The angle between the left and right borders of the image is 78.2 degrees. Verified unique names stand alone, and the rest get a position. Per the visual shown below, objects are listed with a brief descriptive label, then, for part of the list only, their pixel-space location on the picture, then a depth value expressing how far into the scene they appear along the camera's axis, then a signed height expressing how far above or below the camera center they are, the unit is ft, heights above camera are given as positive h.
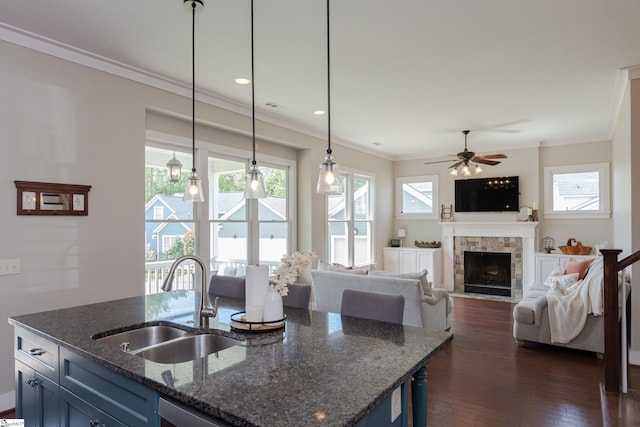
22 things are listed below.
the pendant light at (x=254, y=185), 8.66 +0.73
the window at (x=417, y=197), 27.35 +1.44
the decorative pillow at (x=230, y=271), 15.96 -2.18
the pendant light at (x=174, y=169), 12.50 +1.56
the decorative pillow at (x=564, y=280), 16.39 -2.72
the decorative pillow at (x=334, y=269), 15.38 -2.09
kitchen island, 4.09 -1.93
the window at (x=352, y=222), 23.56 -0.30
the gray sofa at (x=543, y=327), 13.35 -3.93
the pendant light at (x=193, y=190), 8.95 +0.64
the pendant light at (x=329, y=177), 7.65 +0.79
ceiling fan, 19.83 +2.94
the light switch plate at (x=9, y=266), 9.57 -1.18
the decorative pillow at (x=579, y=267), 16.96 -2.26
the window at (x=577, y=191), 21.94 +1.48
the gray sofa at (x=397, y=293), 13.66 -2.87
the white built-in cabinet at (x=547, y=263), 21.42 -2.55
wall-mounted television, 24.14 +1.44
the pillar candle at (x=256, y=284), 6.94 -1.17
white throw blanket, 13.15 -3.13
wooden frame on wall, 9.91 +0.53
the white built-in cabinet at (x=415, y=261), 25.53 -2.90
